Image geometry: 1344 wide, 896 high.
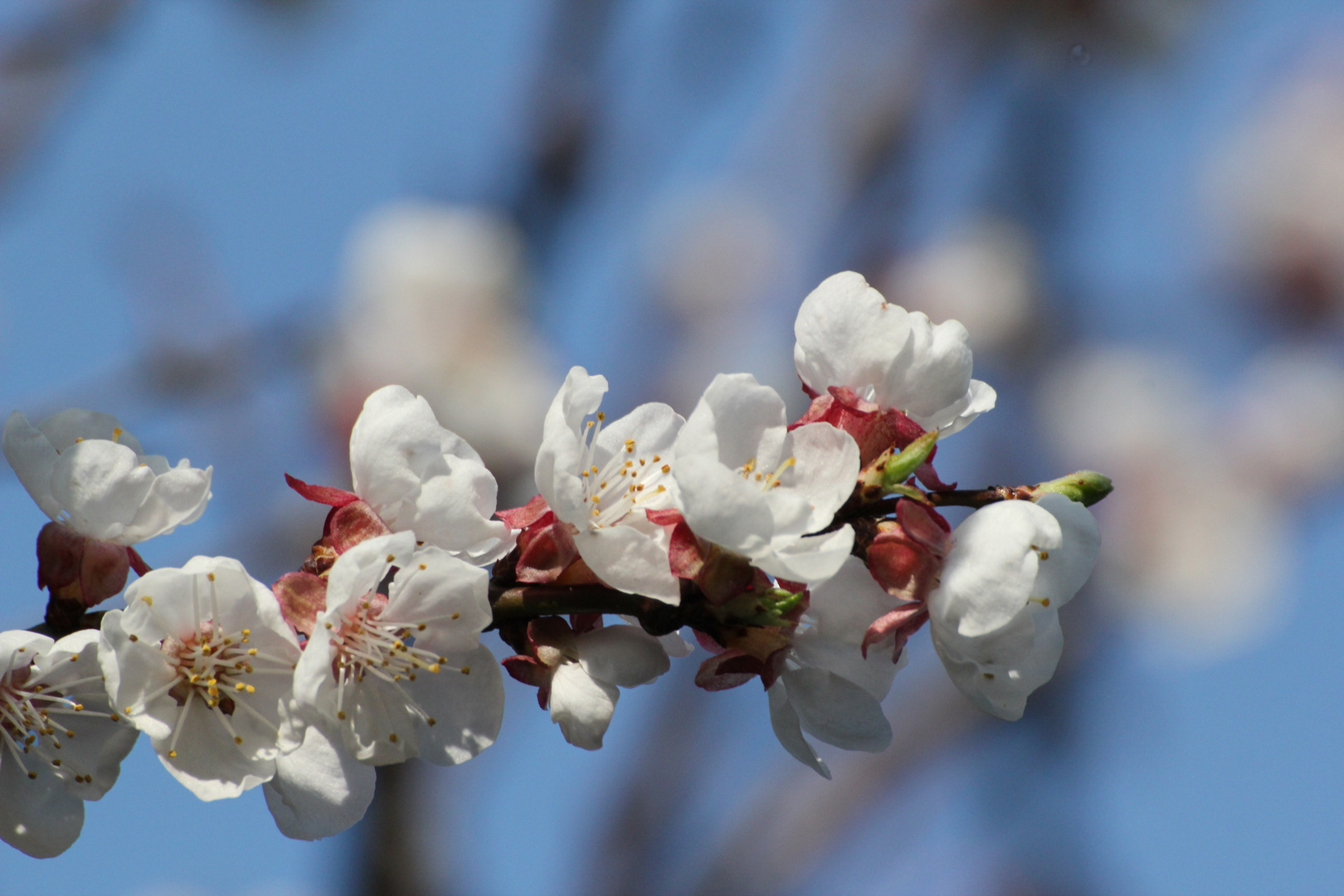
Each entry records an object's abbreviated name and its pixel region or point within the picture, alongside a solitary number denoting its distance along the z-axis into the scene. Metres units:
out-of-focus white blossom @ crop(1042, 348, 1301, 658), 4.25
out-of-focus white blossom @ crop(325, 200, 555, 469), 3.07
